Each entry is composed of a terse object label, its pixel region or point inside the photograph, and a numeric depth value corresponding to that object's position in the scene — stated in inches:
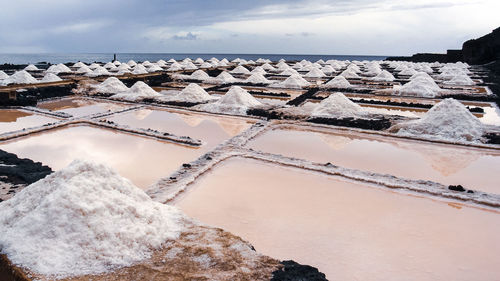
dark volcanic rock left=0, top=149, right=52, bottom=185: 200.8
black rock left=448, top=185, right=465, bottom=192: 200.9
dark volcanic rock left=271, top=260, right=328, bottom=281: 109.7
